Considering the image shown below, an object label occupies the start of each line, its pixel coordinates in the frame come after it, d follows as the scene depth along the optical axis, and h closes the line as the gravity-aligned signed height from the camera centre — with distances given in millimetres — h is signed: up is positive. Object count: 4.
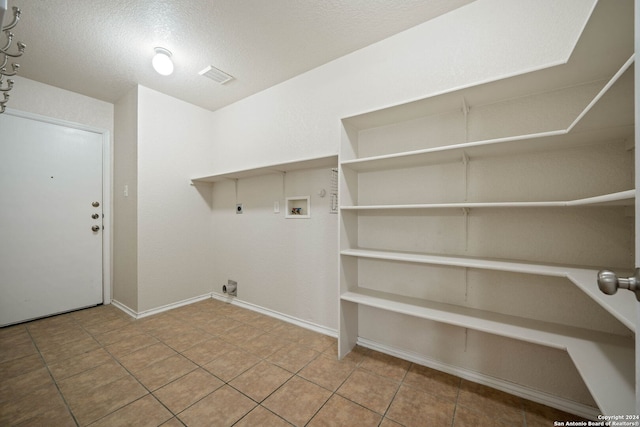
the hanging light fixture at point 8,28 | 646 +717
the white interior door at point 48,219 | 2508 -26
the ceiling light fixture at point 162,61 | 2152 +1358
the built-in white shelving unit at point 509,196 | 1052 +107
